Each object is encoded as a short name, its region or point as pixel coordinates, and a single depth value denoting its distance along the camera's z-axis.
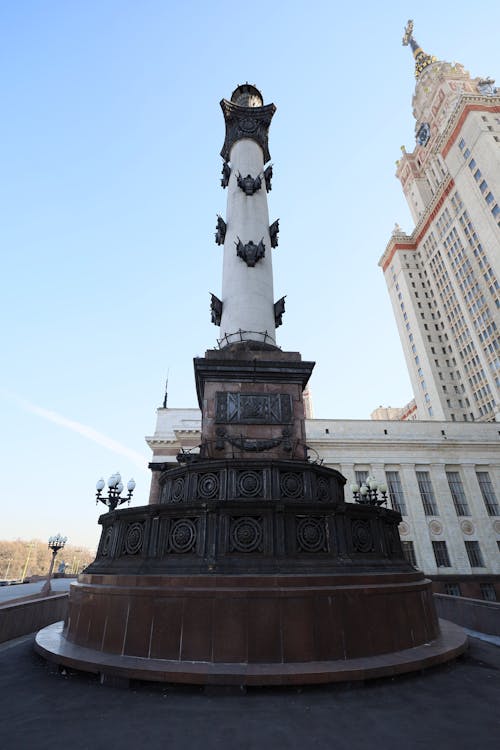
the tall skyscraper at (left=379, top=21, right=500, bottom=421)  68.38
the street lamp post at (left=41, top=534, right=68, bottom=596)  24.25
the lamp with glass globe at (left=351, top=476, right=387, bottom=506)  16.00
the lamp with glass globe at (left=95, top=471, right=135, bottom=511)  14.37
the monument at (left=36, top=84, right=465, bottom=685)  5.83
